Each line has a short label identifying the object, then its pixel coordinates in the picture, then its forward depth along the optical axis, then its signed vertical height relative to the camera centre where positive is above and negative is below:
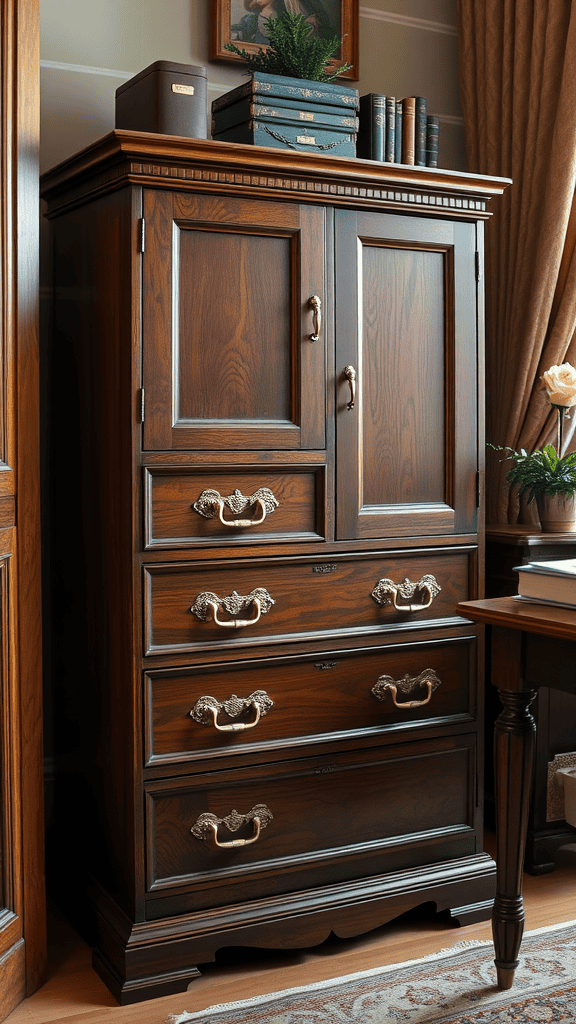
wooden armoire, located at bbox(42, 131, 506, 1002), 2.05 -0.10
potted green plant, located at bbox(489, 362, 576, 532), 2.60 +0.06
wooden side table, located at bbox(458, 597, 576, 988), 1.92 -0.47
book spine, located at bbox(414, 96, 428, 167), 2.60 +0.96
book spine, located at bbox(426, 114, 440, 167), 2.63 +0.96
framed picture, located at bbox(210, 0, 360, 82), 2.69 +1.33
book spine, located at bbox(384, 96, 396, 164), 2.54 +0.94
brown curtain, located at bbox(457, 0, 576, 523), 2.77 +0.85
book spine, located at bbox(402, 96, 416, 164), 2.57 +0.96
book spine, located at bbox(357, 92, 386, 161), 2.51 +0.95
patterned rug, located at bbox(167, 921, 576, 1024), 1.98 -1.04
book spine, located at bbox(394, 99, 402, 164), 2.56 +0.93
